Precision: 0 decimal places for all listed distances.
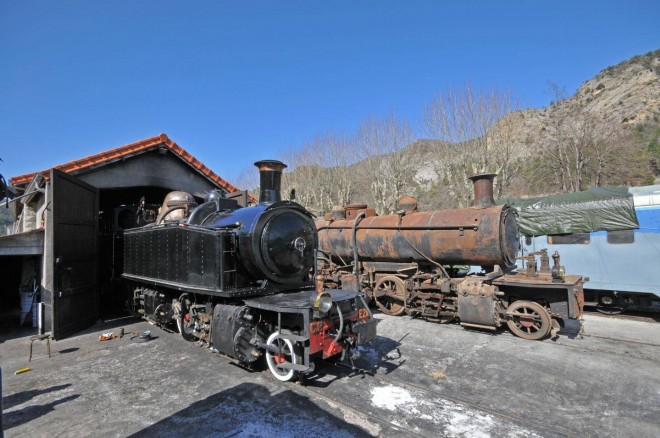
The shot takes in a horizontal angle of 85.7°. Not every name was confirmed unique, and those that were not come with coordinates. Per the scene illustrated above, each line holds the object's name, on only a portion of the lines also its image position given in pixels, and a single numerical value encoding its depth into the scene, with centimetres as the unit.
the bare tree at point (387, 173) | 2573
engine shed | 828
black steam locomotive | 534
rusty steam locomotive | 777
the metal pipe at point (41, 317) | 837
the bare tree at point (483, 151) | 1931
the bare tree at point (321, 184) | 3269
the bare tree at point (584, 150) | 2250
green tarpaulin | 984
